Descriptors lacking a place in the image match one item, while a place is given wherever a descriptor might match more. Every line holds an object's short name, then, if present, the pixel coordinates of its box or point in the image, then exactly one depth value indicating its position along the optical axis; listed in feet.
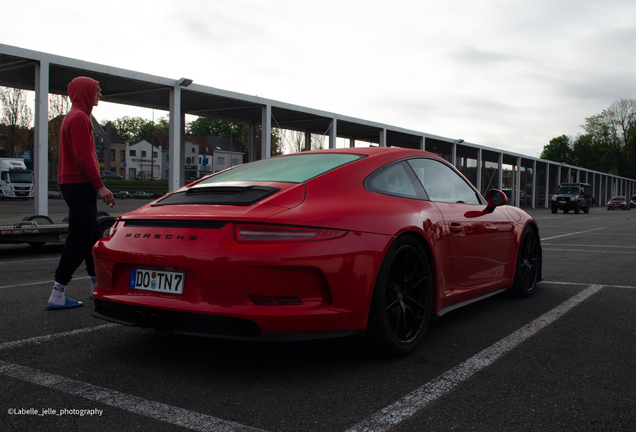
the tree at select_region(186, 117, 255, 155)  350.84
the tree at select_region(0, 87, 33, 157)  148.15
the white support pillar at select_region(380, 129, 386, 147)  82.28
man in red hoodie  13.93
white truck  122.21
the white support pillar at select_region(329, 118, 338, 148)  72.54
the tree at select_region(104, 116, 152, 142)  391.04
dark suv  125.08
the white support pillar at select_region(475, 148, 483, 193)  120.16
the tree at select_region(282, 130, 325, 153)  164.84
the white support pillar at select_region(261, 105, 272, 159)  62.80
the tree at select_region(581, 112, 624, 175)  318.04
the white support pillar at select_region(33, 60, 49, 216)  41.57
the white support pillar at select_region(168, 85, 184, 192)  52.85
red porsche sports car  8.60
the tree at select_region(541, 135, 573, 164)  406.74
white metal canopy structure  42.16
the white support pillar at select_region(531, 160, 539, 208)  157.73
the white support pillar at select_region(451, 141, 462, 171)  106.32
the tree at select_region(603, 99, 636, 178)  305.73
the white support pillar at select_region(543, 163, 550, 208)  167.32
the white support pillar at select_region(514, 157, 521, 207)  146.20
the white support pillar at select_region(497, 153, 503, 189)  133.22
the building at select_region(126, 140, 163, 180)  338.95
